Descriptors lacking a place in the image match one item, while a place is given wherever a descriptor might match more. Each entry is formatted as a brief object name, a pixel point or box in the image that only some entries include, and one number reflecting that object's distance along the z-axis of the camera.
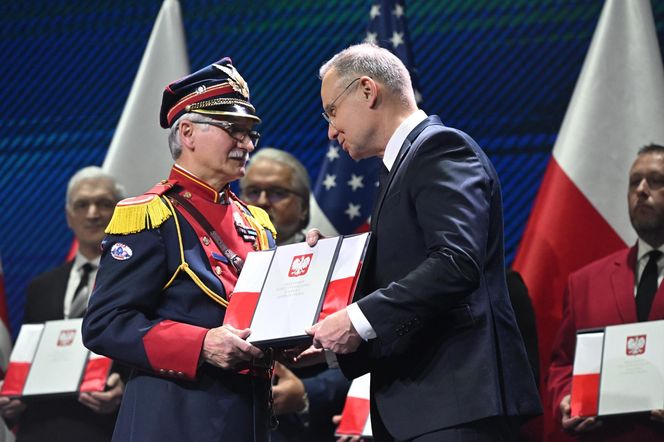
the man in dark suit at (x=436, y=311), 4.49
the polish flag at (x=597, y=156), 9.43
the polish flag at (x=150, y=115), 10.84
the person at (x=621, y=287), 7.80
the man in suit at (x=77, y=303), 8.31
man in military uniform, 5.09
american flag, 10.12
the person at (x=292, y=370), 7.79
